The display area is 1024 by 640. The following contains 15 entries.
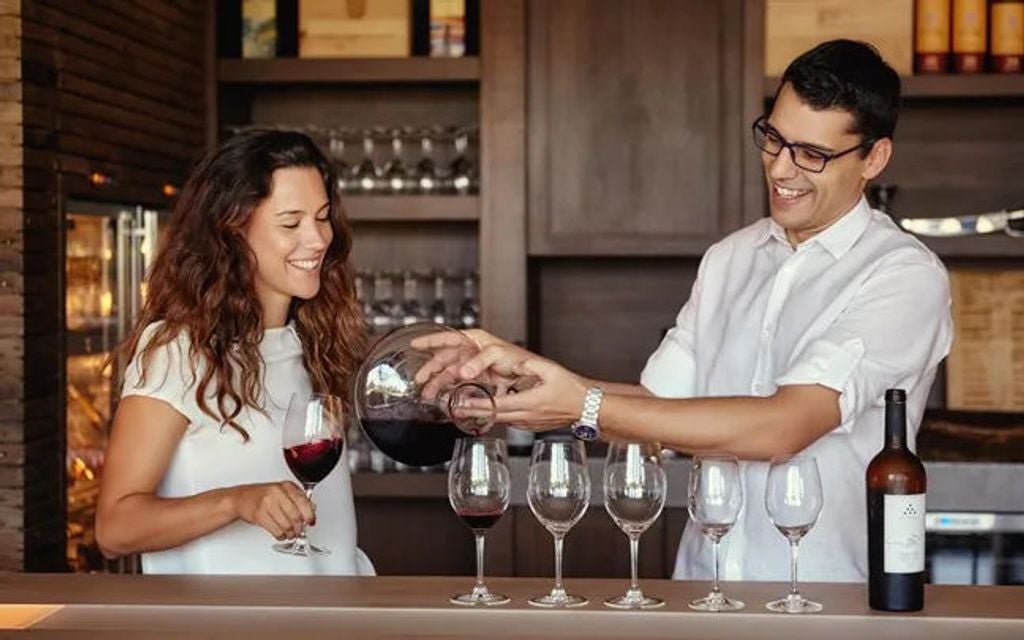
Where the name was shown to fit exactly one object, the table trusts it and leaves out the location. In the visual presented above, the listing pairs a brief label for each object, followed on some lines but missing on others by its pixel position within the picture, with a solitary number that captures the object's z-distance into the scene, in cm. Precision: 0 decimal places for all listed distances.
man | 226
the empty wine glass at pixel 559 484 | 190
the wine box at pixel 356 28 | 457
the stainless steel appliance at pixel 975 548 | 367
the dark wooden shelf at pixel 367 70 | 455
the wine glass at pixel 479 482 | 190
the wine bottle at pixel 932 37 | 438
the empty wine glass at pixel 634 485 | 190
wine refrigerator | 372
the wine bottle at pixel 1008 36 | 437
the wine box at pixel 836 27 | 439
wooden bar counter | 184
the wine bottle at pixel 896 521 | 188
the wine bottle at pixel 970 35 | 439
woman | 228
